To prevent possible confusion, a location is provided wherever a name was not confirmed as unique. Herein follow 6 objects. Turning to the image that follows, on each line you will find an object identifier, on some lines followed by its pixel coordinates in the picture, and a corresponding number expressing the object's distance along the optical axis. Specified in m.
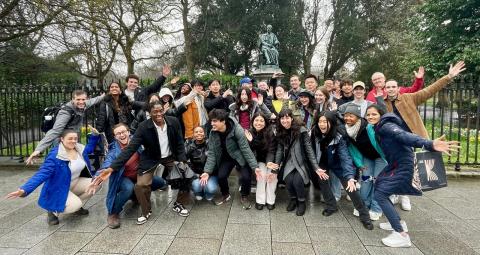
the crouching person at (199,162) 4.69
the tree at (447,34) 12.96
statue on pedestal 13.70
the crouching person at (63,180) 3.92
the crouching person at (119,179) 4.05
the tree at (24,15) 7.15
